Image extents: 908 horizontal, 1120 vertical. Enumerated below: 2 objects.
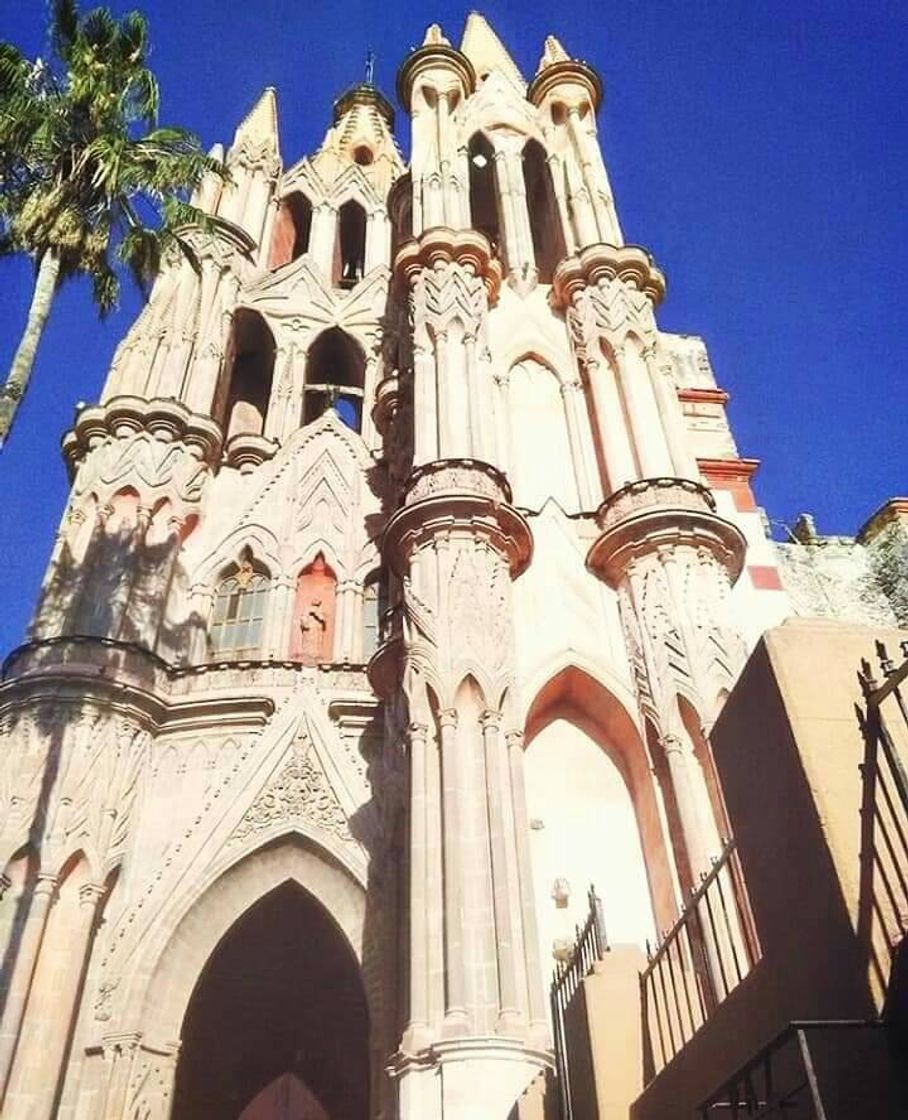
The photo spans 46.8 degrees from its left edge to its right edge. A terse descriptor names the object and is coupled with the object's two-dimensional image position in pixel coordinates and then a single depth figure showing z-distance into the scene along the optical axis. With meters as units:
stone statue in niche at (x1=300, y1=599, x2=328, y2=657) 18.06
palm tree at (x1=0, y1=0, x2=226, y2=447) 13.70
